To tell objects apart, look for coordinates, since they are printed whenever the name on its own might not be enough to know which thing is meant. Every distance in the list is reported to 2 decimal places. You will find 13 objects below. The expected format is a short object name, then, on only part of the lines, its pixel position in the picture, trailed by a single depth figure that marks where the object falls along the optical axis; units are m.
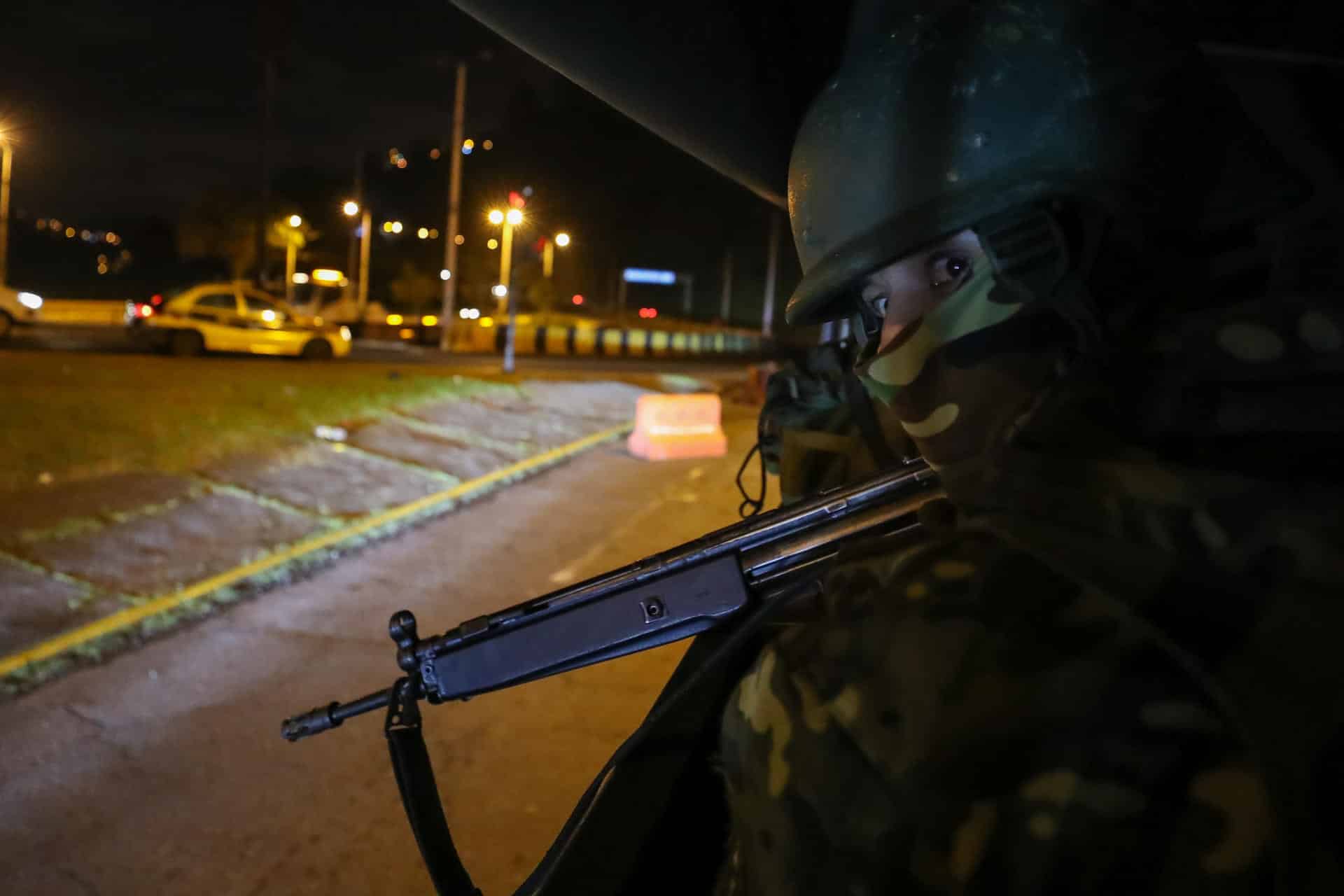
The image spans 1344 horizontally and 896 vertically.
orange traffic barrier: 11.26
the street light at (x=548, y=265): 47.03
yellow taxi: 17.70
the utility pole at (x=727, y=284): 60.19
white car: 18.59
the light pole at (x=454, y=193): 24.81
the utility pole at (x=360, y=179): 37.03
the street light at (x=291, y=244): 39.03
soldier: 0.74
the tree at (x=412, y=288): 49.47
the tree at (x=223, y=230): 44.41
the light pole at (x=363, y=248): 36.03
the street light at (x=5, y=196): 30.95
